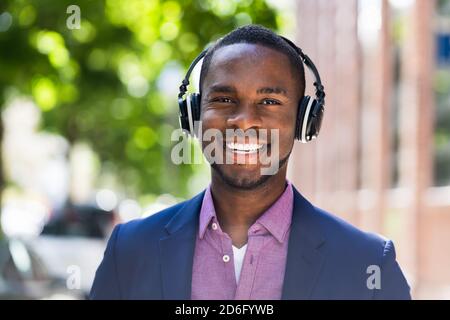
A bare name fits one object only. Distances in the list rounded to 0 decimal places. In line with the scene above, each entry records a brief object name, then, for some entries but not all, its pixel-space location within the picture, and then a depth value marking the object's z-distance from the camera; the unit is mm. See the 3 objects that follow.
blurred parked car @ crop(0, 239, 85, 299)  9766
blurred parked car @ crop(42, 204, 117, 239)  14273
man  2039
